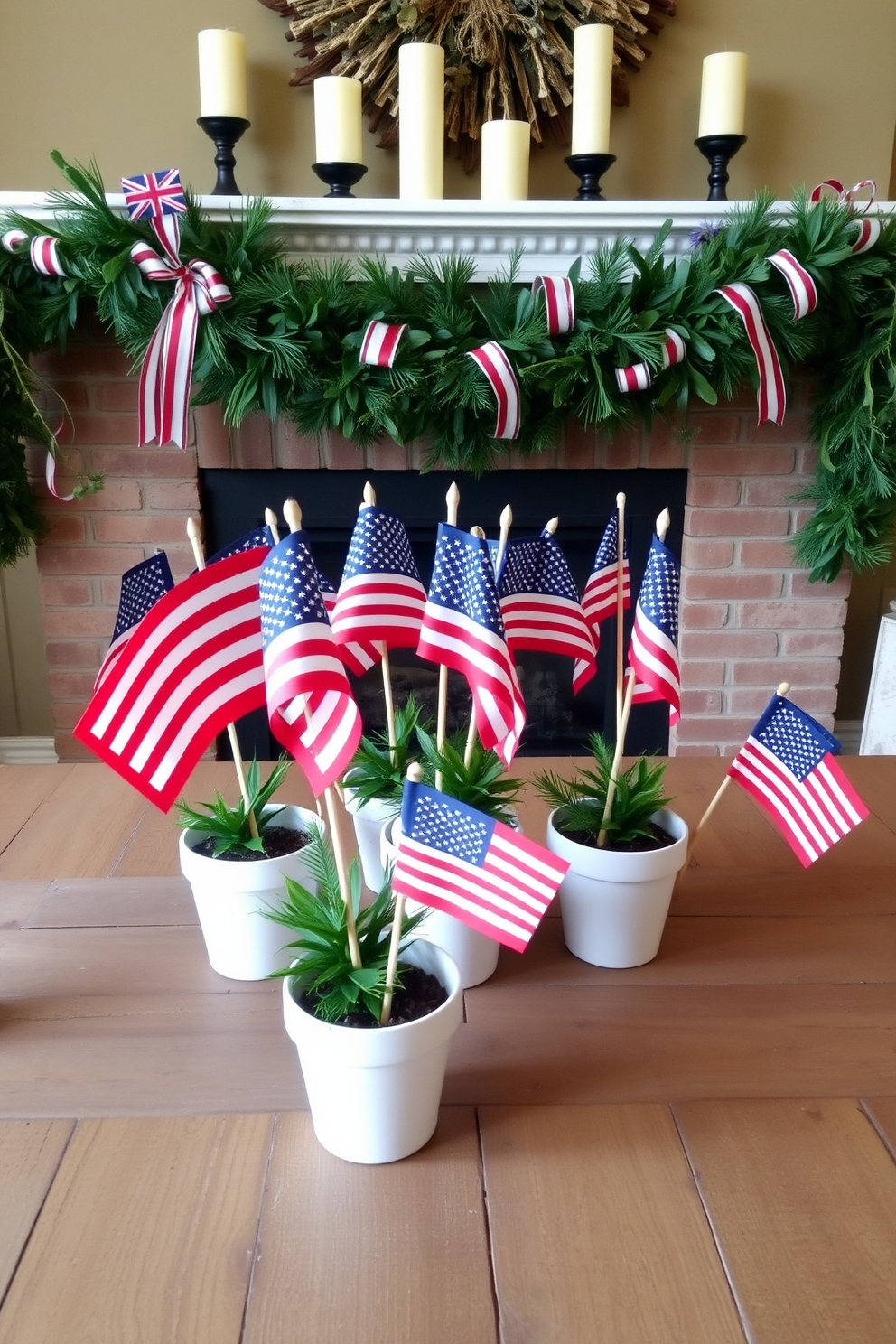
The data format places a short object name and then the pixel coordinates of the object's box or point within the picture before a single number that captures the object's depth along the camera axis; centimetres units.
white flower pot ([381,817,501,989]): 82
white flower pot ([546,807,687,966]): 84
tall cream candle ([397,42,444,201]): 176
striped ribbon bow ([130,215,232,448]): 166
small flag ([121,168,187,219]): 162
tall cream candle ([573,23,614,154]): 180
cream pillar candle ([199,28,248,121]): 178
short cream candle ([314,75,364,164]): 178
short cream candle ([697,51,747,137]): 185
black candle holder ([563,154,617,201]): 187
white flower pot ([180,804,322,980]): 82
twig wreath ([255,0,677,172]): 190
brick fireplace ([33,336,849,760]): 202
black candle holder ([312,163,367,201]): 183
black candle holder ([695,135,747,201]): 190
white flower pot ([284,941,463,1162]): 63
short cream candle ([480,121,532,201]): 182
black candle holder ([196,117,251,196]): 183
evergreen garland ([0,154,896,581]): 171
